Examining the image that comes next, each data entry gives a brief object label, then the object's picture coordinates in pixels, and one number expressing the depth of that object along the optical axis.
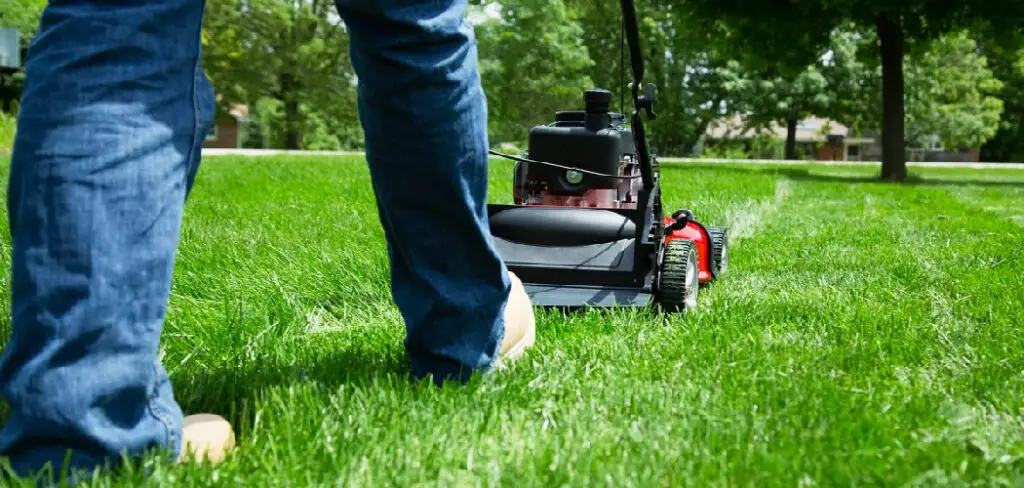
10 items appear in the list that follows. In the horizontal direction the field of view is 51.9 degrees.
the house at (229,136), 58.99
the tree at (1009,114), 51.91
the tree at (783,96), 42.66
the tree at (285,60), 35.31
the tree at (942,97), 42.94
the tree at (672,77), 44.62
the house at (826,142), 50.12
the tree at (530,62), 40.75
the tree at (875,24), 16.81
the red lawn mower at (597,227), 2.99
